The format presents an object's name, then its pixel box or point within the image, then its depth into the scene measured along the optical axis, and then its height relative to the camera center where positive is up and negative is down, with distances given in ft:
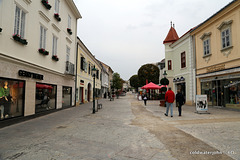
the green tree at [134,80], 233.35 +13.32
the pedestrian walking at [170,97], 29.19 -1.85
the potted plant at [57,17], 35.96 +18.41
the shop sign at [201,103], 32.25 -3.40
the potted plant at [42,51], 29.36 +7.79
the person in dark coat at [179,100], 29.58 -2.50
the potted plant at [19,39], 22.15 +7.97
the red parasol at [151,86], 73.09 +1.06
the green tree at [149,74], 133.49 +13.49
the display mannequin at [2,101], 20.39 -2.02
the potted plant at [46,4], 30.59 +18.56
